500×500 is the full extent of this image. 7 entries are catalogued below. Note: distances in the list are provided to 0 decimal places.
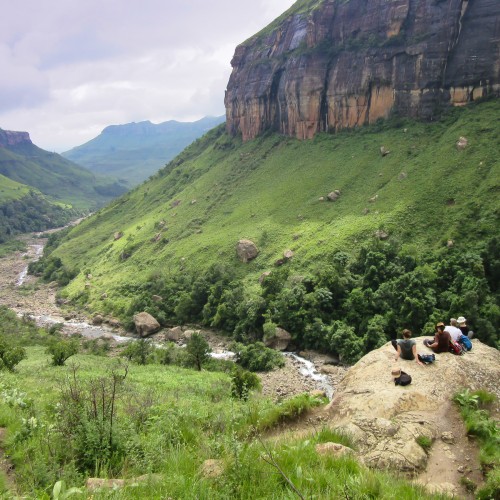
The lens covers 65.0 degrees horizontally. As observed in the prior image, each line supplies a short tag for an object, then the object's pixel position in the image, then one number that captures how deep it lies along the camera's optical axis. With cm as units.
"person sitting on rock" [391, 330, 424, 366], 1291
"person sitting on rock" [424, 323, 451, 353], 1341
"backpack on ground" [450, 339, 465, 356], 1319
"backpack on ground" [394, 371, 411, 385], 1135
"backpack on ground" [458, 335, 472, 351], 1372
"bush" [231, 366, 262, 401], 2344
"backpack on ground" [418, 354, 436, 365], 1248
